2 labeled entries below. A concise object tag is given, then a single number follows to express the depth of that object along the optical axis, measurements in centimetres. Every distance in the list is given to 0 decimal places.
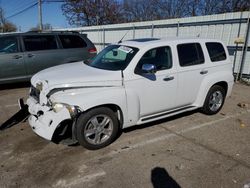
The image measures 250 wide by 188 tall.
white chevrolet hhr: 354
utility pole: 2625
